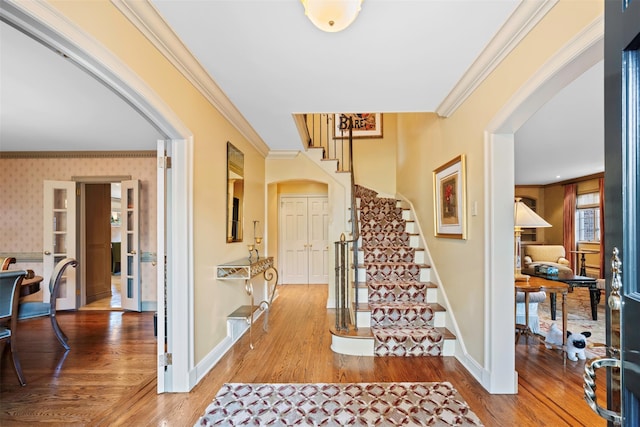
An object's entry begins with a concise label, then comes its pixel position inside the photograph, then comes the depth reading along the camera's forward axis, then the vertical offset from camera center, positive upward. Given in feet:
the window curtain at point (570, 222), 27.32 -0.57
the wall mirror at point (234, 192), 11.33 +0.94
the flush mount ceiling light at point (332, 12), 4.61 +3.12
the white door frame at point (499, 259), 7.74 -1.08
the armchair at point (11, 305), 8.44 -2.48
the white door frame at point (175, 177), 5.19 +1.03
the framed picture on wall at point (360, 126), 20.34 +6.04
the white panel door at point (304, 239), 22.99 -1.69
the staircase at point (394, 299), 10.15 -3.20
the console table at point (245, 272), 10.24 -1.96
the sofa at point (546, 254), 25.18 -3.09
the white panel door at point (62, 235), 15.80 -0.97
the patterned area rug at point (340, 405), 6.70 -4.43
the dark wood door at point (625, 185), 2.19 +0.23
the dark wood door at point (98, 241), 18.38 -1.54
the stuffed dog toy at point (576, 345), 9.71 -4.06
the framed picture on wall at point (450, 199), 9.36 +0.57
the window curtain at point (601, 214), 23.93 +0.13
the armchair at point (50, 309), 10.67 -3.24
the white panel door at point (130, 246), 16.15 -1.57
